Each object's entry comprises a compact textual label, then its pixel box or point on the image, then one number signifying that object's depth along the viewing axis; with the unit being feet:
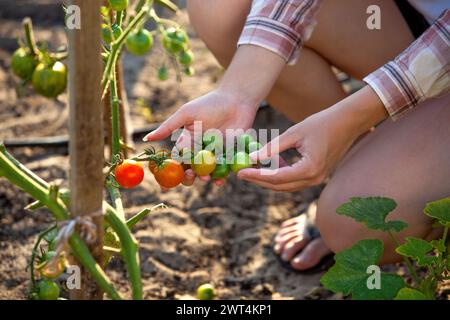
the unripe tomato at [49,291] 4.25
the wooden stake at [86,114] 3.34
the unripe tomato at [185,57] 6.83
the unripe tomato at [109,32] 5.34
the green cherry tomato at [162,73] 7.13
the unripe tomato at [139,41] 6.31
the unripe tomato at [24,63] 6.84
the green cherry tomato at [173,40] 6.51
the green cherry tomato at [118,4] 5.17
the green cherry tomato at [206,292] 5.68
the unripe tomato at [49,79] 6.63
